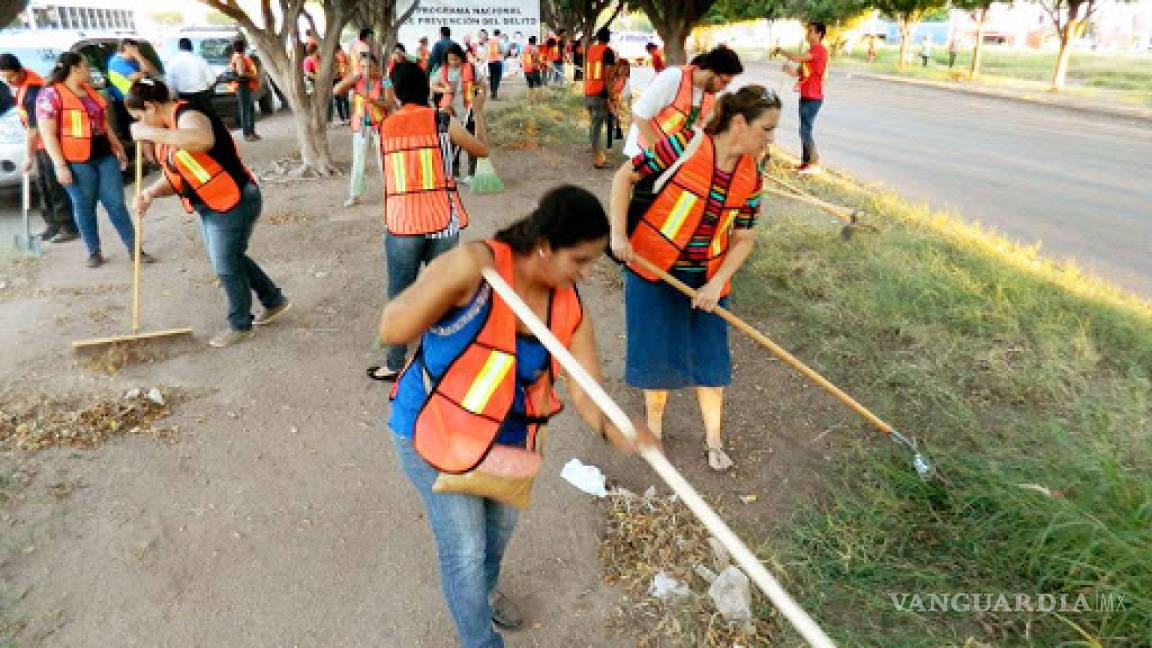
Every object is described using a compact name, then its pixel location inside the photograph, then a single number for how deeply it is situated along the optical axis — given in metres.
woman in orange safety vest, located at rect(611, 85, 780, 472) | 2.91
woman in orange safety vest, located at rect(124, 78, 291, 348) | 3.92
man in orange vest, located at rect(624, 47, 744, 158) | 4.40
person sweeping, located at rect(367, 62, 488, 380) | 3.68
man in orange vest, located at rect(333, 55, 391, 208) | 7.58
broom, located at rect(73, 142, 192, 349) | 4.32
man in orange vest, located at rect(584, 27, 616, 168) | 9.88
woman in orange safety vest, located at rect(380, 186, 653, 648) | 1.74
